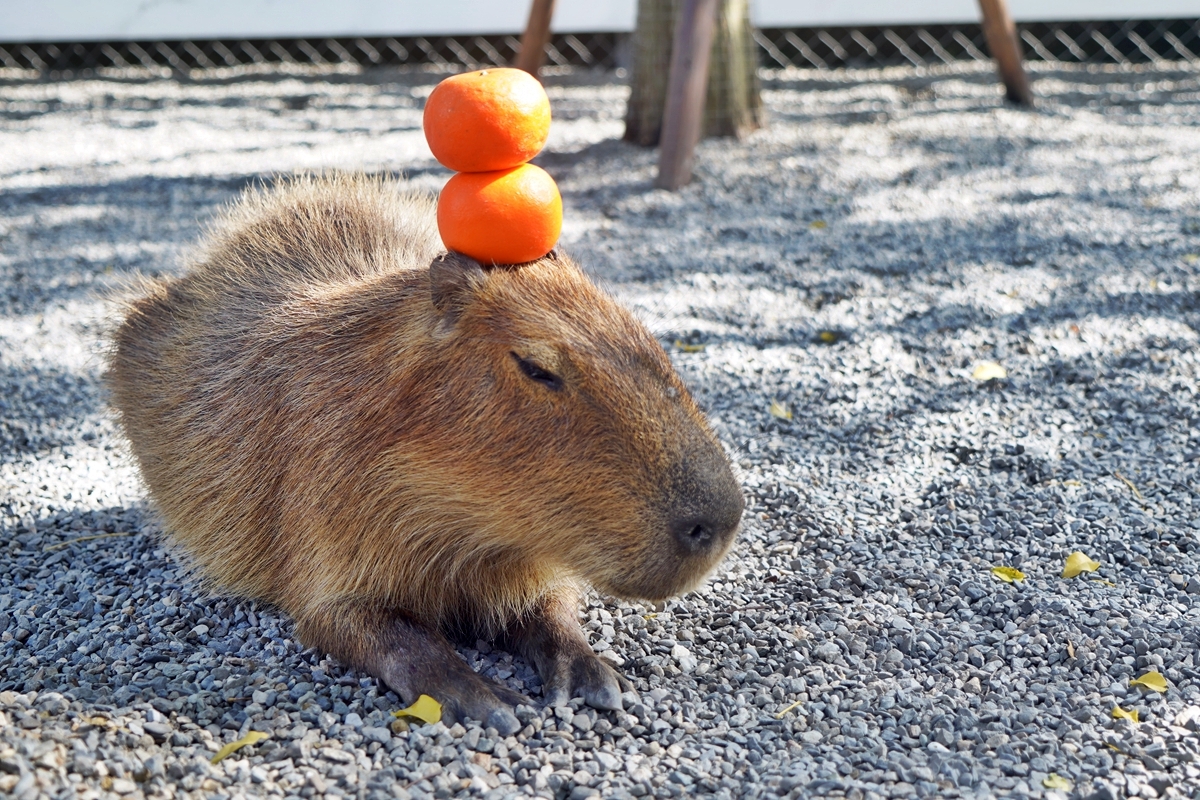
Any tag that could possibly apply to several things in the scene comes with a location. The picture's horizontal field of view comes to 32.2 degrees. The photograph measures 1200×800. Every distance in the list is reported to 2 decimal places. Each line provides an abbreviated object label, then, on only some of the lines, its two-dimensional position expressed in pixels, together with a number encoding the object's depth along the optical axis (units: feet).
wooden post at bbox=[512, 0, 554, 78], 8.73
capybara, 3.59
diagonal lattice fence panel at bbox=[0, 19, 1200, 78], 12.24
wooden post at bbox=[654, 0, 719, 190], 7.14
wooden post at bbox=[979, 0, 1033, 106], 9.23
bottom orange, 3.68
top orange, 3.66
